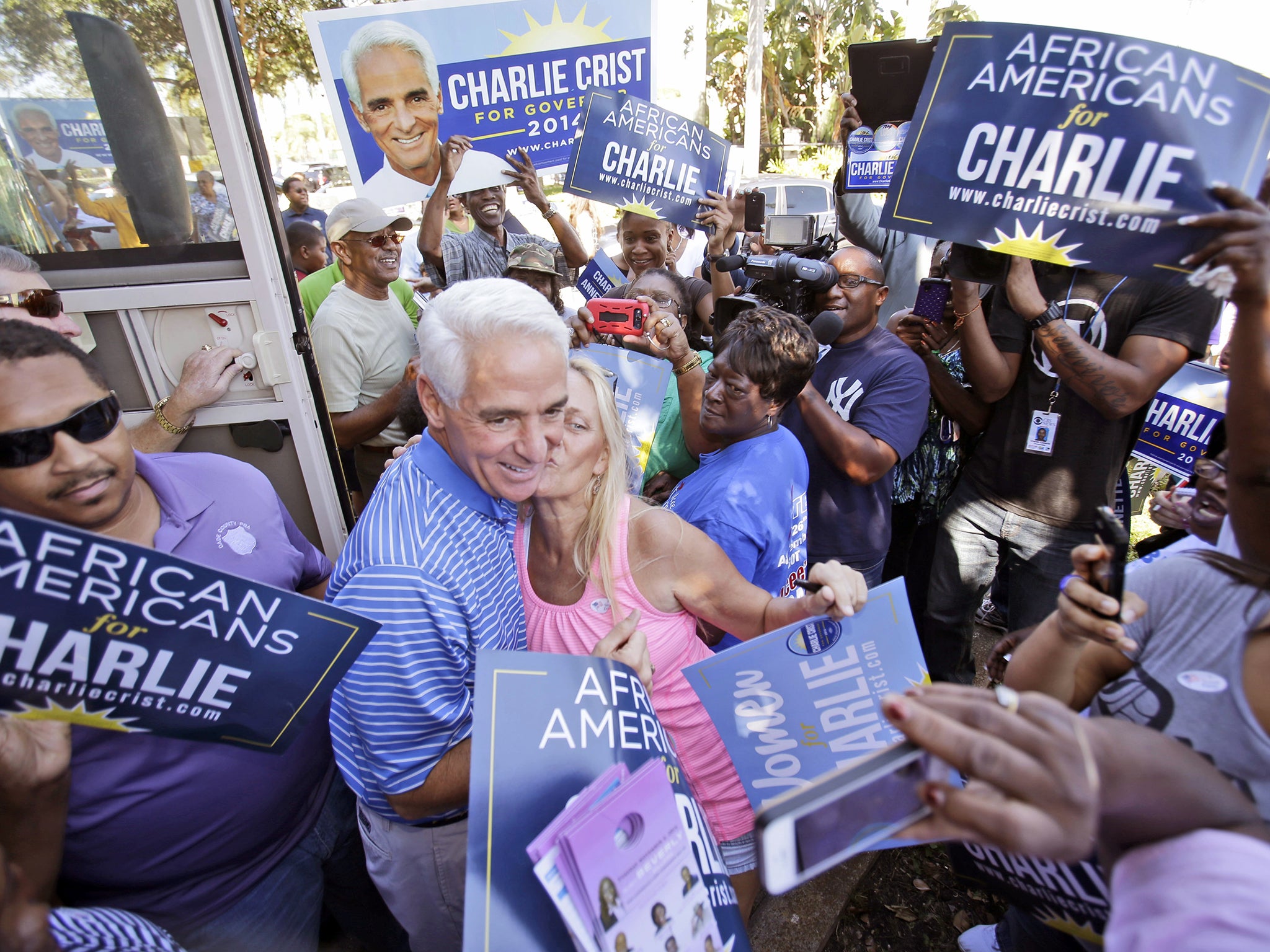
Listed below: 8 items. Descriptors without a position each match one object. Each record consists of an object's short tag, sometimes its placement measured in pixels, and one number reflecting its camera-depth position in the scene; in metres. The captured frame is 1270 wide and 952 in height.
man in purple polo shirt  1.42
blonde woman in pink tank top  1.71
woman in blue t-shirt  2.03
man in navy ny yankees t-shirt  2.68
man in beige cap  3.30
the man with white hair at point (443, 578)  1.37
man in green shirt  4.30
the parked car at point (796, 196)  9.95
